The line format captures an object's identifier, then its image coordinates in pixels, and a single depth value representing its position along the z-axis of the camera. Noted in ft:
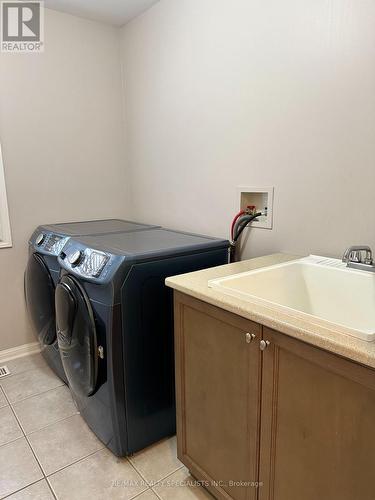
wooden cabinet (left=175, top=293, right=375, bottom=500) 2.66
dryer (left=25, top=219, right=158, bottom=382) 6.47
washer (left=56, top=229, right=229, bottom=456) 4.65
